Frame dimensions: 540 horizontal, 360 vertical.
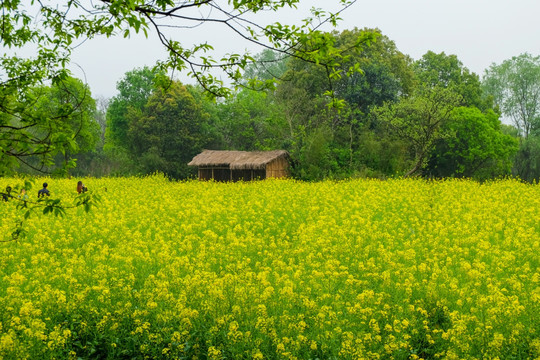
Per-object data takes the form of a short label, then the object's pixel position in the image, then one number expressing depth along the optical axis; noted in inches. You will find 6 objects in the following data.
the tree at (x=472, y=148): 1530.5
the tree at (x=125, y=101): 1898.4
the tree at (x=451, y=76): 1828.2
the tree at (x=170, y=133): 1697.8
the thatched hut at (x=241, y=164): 1350.9
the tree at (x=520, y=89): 2400.3
